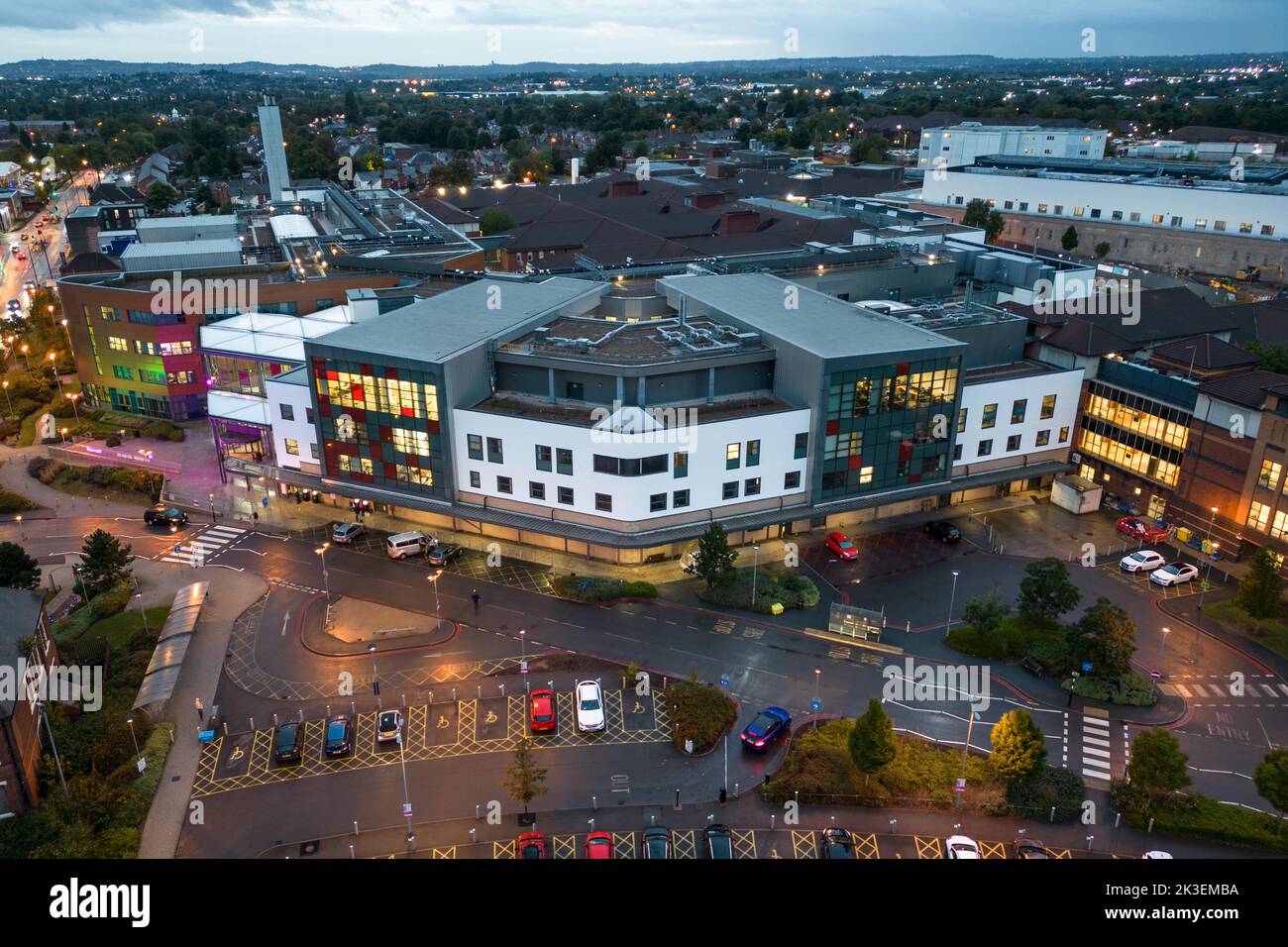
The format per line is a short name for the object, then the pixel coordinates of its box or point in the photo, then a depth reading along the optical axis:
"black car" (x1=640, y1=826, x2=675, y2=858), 35.41
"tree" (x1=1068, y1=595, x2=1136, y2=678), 45.75
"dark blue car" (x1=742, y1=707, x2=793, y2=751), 42.00
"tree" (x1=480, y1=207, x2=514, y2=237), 128.38
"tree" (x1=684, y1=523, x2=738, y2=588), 52.88
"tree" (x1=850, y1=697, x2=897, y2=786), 37.62
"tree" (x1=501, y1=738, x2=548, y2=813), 37.59
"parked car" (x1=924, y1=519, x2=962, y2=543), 60.81
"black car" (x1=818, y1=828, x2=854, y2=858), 35.00
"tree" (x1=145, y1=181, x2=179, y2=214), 155.88
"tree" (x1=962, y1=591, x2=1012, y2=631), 49.16
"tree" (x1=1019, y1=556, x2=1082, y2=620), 49.69
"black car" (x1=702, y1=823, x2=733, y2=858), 35.45
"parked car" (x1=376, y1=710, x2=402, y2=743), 42.50
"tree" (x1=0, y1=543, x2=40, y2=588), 50.89
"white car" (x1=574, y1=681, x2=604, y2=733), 43.41
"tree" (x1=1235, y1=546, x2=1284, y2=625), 48.78
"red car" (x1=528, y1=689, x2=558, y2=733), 43.41
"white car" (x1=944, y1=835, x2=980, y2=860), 35.44
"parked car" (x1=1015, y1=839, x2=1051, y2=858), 35.09
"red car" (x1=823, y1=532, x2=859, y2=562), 58.53
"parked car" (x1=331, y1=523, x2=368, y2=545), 61.09
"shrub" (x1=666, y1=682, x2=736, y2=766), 42.38
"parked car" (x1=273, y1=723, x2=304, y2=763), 41.28
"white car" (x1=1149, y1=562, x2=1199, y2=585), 55.75
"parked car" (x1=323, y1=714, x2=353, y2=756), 41.78
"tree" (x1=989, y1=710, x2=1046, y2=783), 37.91
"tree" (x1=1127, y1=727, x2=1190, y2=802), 36.75
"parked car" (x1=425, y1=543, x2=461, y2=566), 58.47
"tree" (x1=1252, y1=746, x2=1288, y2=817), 35.66
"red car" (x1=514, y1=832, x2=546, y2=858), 35.50
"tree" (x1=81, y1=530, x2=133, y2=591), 53.53
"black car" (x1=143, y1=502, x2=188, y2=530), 64.44
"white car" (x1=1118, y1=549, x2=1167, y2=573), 57.62
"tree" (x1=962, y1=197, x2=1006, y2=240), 133.75
